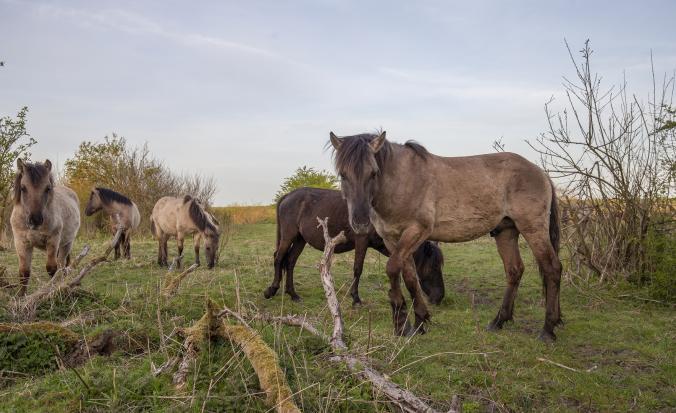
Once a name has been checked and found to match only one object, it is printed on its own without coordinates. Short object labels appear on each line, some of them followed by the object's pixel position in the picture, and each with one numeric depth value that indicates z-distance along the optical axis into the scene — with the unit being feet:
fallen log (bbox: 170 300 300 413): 10.00
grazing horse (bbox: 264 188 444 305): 28.04
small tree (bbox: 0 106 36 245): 52.65
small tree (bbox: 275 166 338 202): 108.06
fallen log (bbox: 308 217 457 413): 10.36
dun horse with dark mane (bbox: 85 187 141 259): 52.13
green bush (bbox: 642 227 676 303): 25.96
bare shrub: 27.91
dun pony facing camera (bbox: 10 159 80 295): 23.91
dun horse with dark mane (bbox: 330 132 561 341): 19.12
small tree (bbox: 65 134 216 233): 82.53
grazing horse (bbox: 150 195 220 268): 43.04
